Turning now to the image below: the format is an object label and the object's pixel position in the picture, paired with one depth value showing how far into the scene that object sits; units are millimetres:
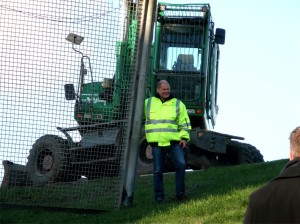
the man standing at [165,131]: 13492
